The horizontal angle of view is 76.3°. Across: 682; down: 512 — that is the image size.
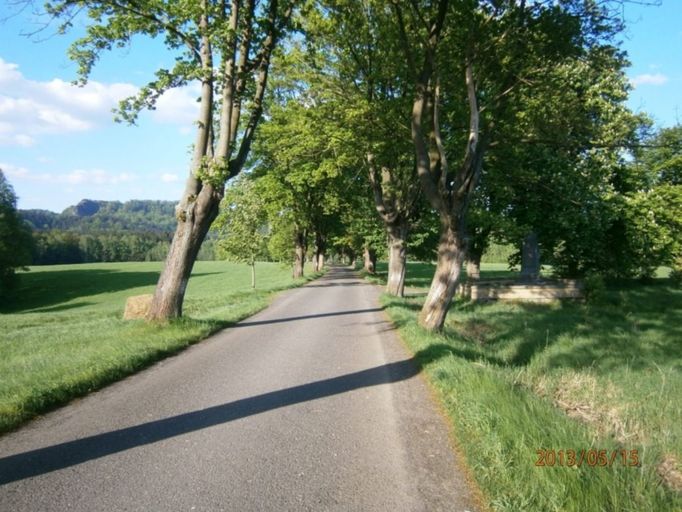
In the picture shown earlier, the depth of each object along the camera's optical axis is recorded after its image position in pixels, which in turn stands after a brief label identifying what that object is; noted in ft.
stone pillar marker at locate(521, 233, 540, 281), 80.95
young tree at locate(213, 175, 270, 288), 108.47
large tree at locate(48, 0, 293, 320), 35.63
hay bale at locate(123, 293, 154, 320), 44.90
